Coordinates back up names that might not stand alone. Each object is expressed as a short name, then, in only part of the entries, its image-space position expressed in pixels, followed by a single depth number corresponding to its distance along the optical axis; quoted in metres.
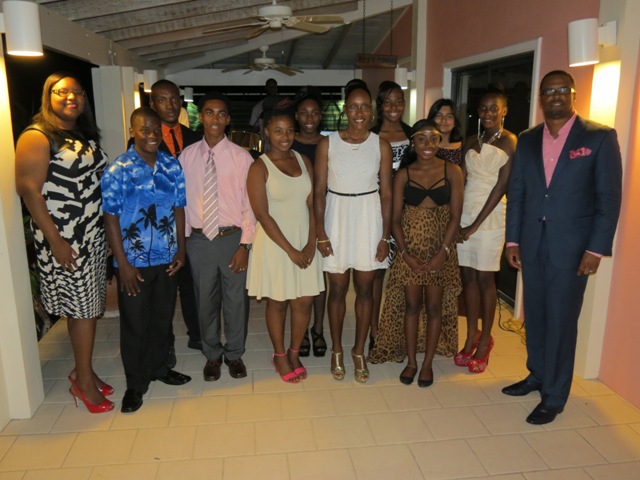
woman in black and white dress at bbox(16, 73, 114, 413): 2.45
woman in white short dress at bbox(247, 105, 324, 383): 2.79
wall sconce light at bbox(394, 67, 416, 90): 6.00
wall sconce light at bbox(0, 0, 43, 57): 2.31
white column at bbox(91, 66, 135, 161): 5.40
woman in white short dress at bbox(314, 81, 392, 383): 2.88
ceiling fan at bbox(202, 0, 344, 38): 4.59
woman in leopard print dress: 2.88
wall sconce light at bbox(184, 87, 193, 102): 10.41
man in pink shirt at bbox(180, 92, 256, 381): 2.85
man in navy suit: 2.49
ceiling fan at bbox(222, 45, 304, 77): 7.86
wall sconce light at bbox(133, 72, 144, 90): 5.63
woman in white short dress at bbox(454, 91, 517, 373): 3.04
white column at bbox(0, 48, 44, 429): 2.53
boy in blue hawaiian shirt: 2.57
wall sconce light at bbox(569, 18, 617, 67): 2.64
